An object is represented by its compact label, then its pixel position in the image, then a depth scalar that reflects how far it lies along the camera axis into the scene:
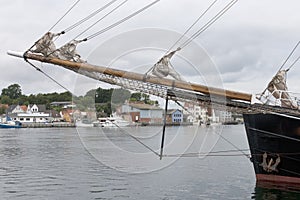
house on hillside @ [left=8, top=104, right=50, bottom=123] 141.88
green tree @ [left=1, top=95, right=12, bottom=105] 172.62
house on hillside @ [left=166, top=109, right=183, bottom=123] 129.50
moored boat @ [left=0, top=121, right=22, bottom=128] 122.94
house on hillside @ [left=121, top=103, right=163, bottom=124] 89.84
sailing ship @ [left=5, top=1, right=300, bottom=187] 16.55
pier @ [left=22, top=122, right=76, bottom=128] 127.88
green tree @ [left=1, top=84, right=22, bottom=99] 184.88
